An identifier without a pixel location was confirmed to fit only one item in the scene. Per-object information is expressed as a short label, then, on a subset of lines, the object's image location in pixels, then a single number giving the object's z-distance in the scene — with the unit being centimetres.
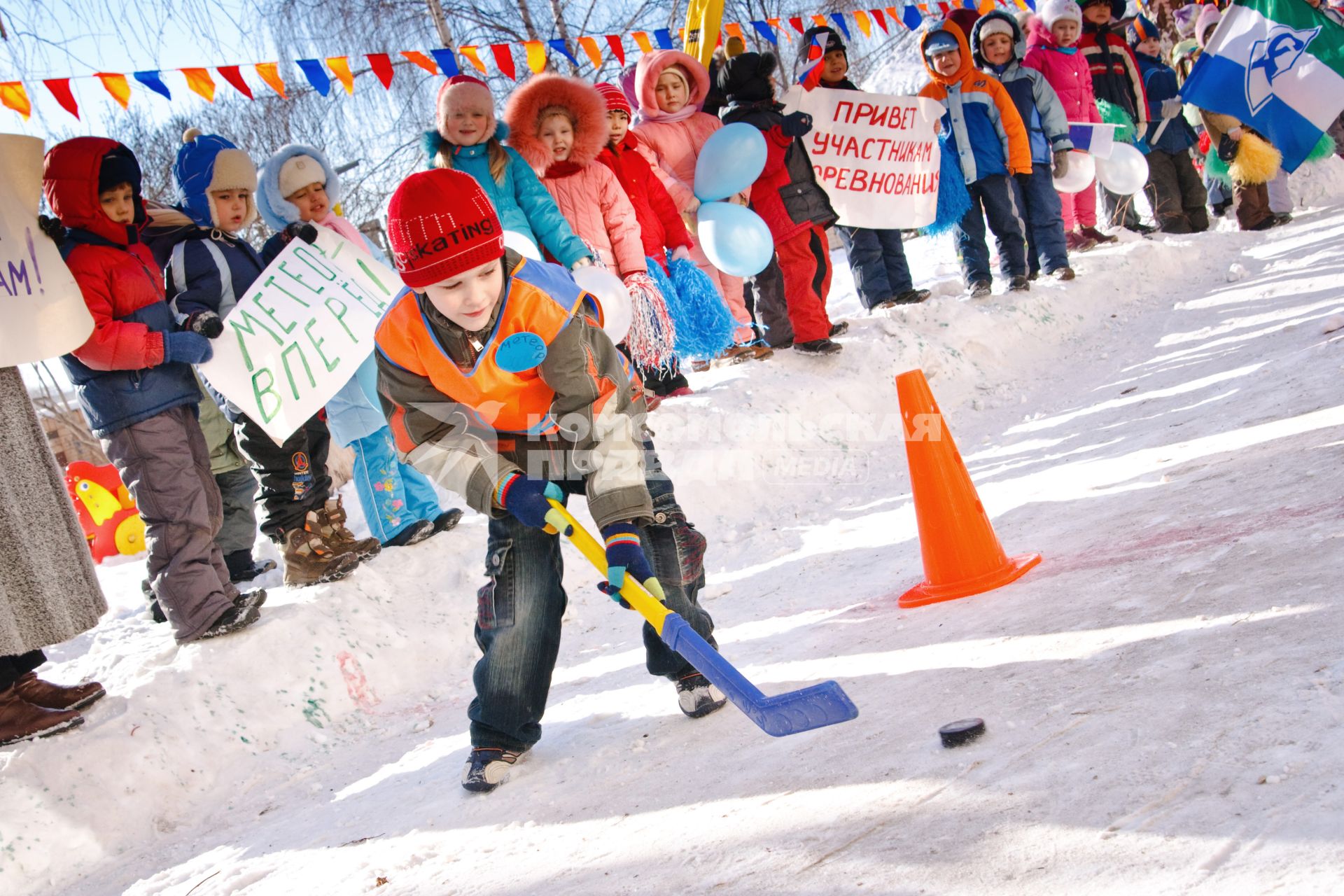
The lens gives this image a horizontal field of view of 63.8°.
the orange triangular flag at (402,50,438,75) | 649
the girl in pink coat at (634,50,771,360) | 610
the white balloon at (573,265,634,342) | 487
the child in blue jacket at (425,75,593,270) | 501
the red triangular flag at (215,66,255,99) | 584
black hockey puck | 196
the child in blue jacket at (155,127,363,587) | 412
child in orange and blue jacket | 758
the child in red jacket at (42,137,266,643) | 360
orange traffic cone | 302
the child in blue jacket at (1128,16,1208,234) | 973
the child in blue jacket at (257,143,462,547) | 447
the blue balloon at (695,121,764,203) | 589
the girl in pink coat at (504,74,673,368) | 534
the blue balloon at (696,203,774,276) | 576
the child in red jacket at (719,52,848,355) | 632
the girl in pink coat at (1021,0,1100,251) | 849
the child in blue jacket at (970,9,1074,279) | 791
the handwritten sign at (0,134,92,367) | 339
